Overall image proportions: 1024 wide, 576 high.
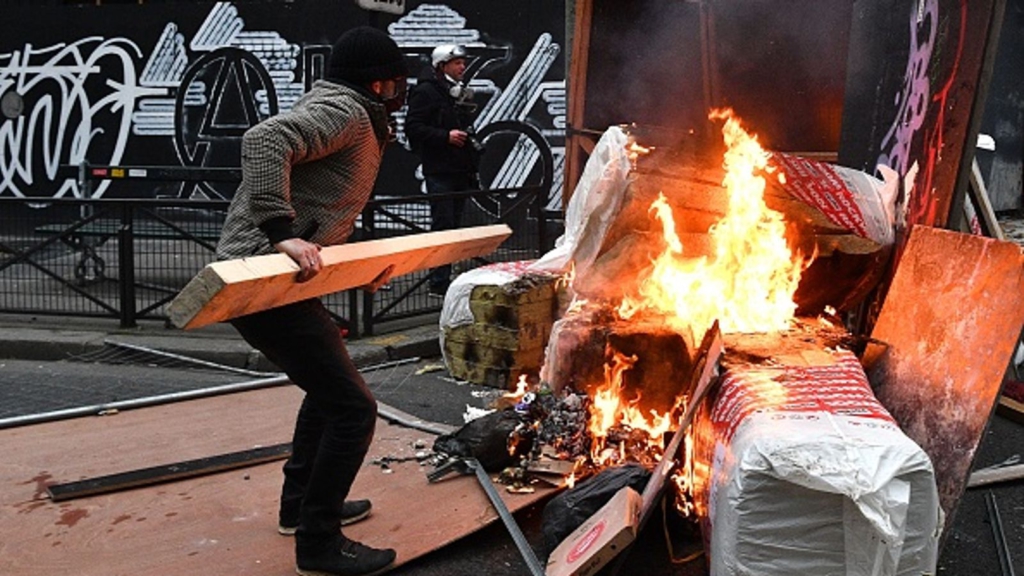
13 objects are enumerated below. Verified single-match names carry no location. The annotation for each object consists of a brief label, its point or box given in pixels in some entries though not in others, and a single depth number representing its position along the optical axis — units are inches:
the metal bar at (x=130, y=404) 241.9
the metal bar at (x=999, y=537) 184.4
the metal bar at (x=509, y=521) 176.0
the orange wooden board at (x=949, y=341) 176.2
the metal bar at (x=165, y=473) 201.5
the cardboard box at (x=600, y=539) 162.1
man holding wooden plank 167.2
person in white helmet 399.9
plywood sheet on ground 177.9
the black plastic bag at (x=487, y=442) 210.8
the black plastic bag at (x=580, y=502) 182.9
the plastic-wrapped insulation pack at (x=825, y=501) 144.6
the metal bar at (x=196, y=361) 316.3
